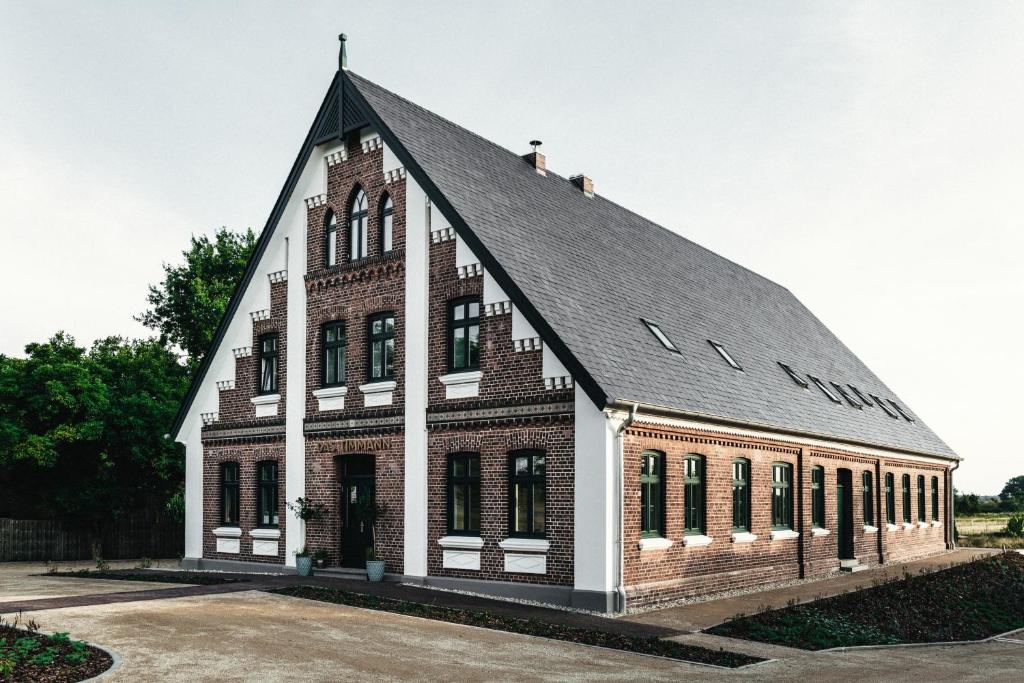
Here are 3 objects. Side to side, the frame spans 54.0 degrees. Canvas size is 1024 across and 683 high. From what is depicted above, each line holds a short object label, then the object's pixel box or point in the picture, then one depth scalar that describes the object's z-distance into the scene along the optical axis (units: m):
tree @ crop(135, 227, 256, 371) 44.31
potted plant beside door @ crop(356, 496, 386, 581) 20.33
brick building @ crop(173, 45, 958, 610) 17.97
